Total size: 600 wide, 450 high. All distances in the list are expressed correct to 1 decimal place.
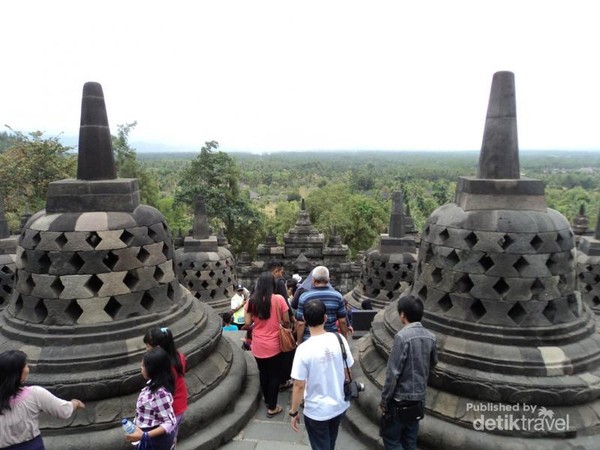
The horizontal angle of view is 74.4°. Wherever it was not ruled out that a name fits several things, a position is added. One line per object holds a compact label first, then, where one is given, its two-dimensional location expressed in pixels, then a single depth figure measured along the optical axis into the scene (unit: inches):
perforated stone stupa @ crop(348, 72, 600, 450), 146.0
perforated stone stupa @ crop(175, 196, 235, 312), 427.8
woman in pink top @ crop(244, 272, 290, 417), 167.2
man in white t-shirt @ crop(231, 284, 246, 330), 325.6
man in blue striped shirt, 159.5
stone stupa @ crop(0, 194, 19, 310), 324.5
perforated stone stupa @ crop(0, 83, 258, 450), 149.6
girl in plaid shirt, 111.8
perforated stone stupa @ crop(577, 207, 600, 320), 363.3
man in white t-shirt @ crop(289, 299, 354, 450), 119.2
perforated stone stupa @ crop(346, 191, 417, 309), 397.1
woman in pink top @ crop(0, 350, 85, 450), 104.5
